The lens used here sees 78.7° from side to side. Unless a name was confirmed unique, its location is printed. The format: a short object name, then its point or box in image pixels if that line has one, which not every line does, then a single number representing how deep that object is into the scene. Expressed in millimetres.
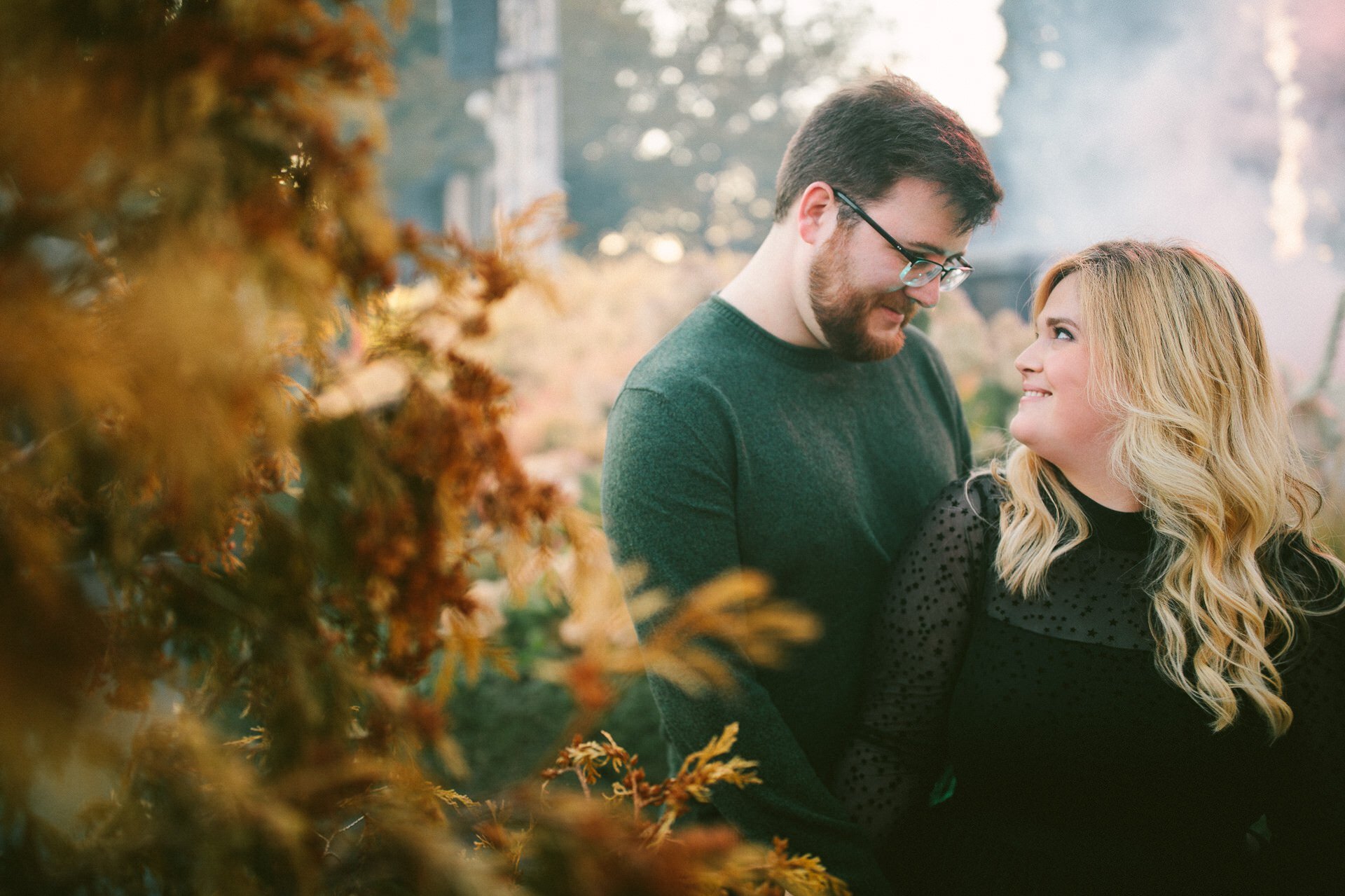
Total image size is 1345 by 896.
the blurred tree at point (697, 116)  27828
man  1868
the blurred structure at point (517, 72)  11180
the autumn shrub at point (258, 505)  710
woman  1808
